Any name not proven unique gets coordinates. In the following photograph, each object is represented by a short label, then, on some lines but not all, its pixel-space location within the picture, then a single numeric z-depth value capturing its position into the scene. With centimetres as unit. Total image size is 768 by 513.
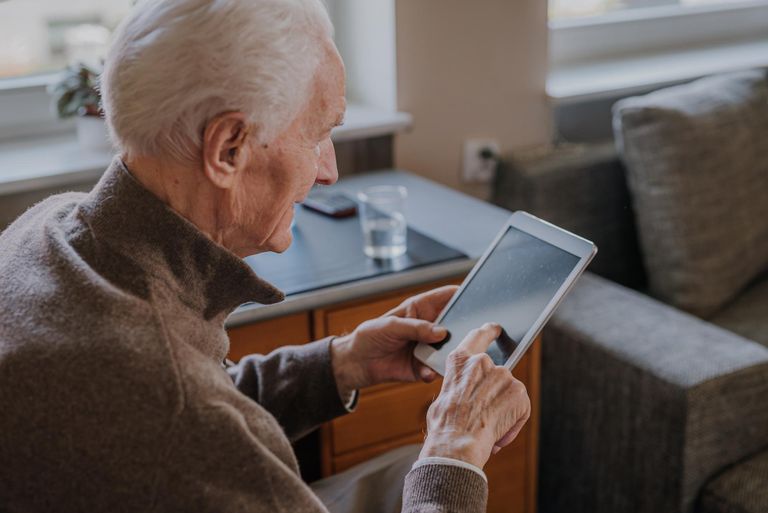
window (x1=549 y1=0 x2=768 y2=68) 252
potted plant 179
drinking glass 154
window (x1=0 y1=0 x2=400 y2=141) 190
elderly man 82
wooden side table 143
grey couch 156
